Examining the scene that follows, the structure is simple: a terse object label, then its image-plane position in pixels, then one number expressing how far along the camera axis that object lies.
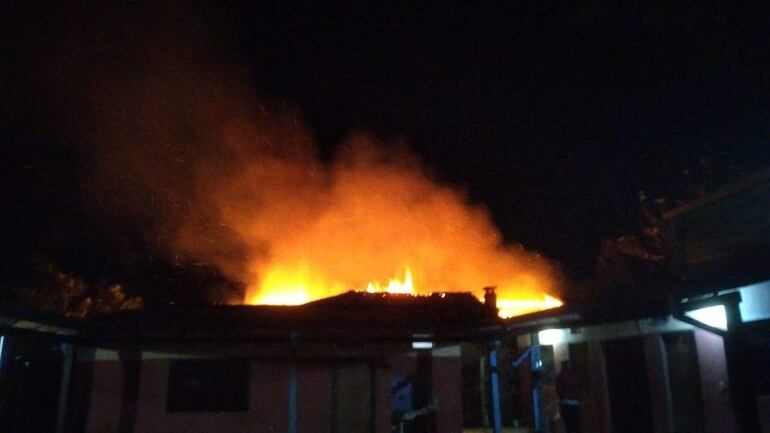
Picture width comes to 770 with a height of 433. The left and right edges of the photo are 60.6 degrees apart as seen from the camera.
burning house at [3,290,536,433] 12.34
